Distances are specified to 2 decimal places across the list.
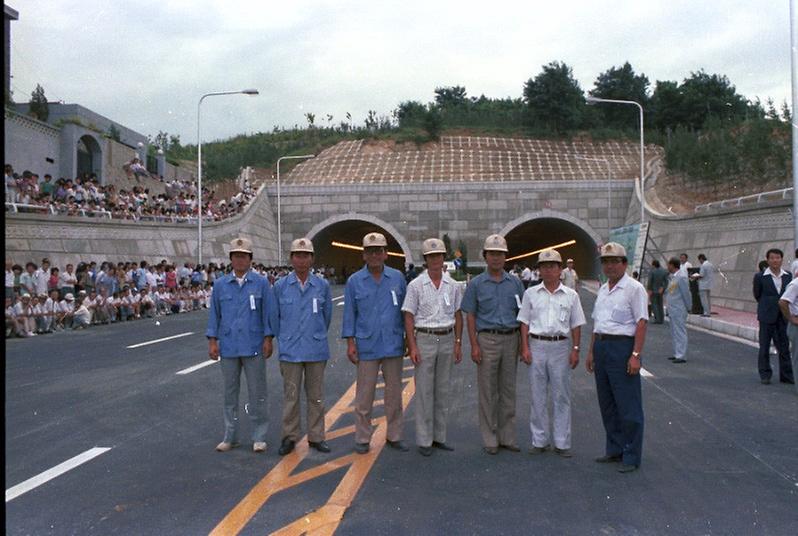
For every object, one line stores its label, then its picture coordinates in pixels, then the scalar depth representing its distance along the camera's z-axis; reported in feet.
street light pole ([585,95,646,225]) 114.73
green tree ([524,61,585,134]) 207.82
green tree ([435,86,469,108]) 319.88
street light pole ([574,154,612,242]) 148.56
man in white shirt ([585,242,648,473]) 18.78
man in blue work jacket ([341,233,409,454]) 21.08
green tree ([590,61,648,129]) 224.12
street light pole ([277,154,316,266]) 155.53
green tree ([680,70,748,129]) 211.61
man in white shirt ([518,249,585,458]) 20.11
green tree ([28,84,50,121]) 119.34
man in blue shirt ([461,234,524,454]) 20.72
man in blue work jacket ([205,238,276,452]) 21.08
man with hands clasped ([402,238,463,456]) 20.90
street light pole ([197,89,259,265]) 103.00
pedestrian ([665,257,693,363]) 39.01
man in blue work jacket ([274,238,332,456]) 20.92
